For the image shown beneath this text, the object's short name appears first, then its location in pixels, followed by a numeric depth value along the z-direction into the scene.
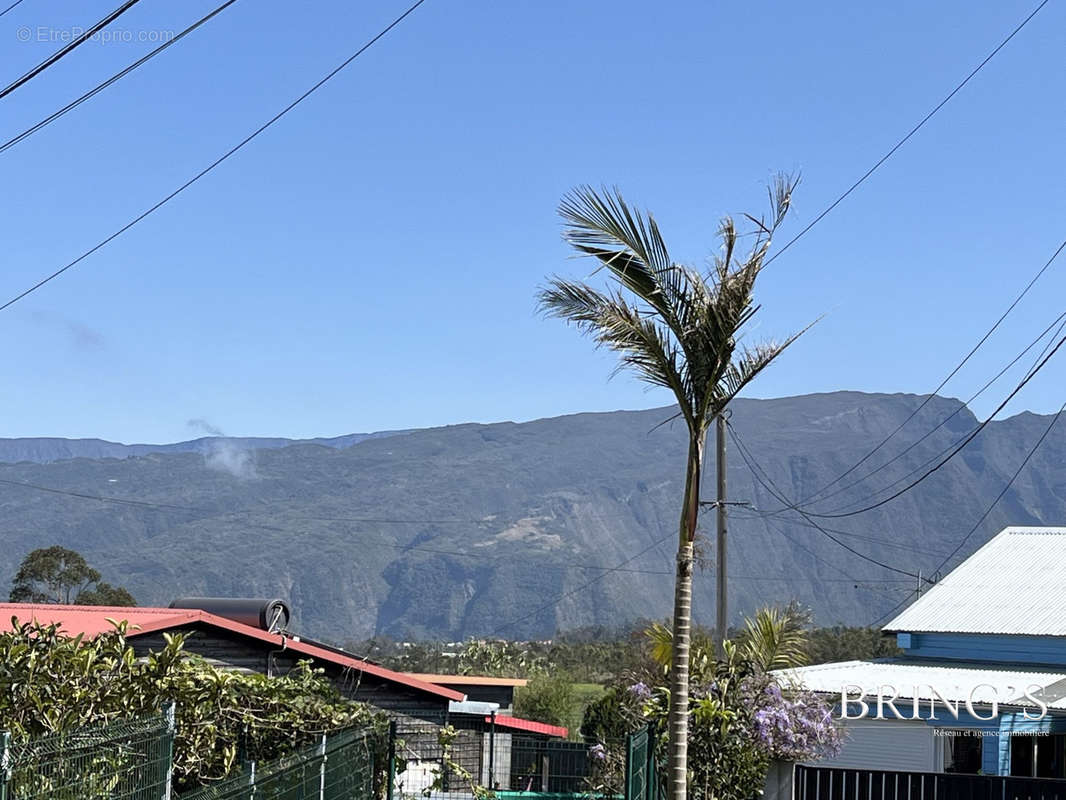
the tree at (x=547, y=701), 59.38
